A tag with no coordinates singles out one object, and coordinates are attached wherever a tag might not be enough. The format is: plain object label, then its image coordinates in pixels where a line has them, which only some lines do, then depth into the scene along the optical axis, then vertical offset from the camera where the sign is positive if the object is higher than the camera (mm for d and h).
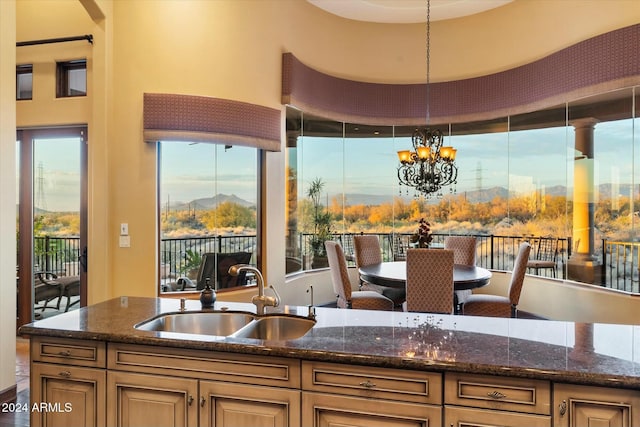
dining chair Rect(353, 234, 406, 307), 5766 -536
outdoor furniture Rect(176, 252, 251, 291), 4707 -697
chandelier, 5051 +673
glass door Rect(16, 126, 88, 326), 4562 -82
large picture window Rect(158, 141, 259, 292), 4535 +15
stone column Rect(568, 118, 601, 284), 5160 +89
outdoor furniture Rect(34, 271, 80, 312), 4605 -837
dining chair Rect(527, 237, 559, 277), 5684 -563
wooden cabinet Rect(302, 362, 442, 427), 1599 -733
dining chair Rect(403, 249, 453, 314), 3914 -630
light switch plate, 4336 -282
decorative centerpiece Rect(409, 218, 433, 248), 4881 -271
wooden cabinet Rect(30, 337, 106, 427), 1971 -831
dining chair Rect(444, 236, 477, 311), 5621 -471
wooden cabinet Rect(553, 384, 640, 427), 1453 -690
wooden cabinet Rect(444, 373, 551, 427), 1516 -705
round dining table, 4199 -669
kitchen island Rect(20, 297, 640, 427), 1516 -658
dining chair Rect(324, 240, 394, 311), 4621 -938
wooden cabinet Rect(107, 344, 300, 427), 1744 -782
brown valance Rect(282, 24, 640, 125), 4664 +1813
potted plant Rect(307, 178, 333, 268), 6527 -189
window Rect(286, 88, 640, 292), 4871 +409
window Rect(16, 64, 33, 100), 4637 +1511
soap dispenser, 2433 -500
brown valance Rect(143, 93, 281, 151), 4305 +1042
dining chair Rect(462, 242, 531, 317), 4410 -950
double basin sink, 2215 -614
